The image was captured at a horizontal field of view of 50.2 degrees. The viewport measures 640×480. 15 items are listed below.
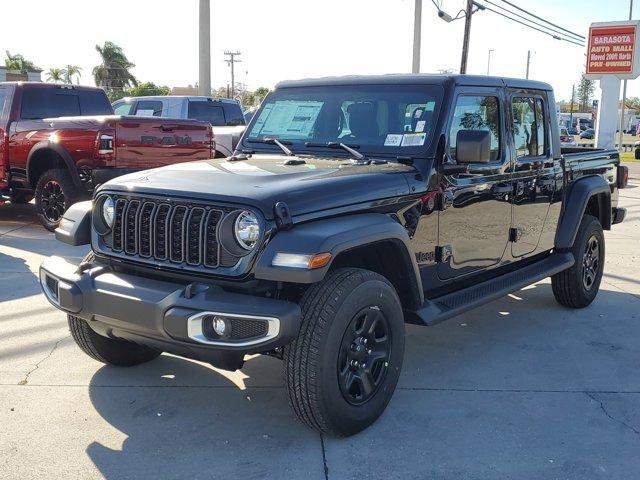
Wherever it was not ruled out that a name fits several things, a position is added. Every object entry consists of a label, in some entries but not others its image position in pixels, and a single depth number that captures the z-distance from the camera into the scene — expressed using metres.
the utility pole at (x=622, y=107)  26.40
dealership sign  21.53
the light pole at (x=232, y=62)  77.31
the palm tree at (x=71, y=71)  70.25
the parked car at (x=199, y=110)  12.62
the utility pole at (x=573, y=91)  98.04
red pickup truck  8.37
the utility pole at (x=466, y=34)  24.48
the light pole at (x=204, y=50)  18.47
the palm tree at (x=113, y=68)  62.62
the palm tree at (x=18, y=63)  60.34
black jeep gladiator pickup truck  3.15
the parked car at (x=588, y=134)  50.81
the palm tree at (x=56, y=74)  68.88
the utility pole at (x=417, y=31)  22.73
